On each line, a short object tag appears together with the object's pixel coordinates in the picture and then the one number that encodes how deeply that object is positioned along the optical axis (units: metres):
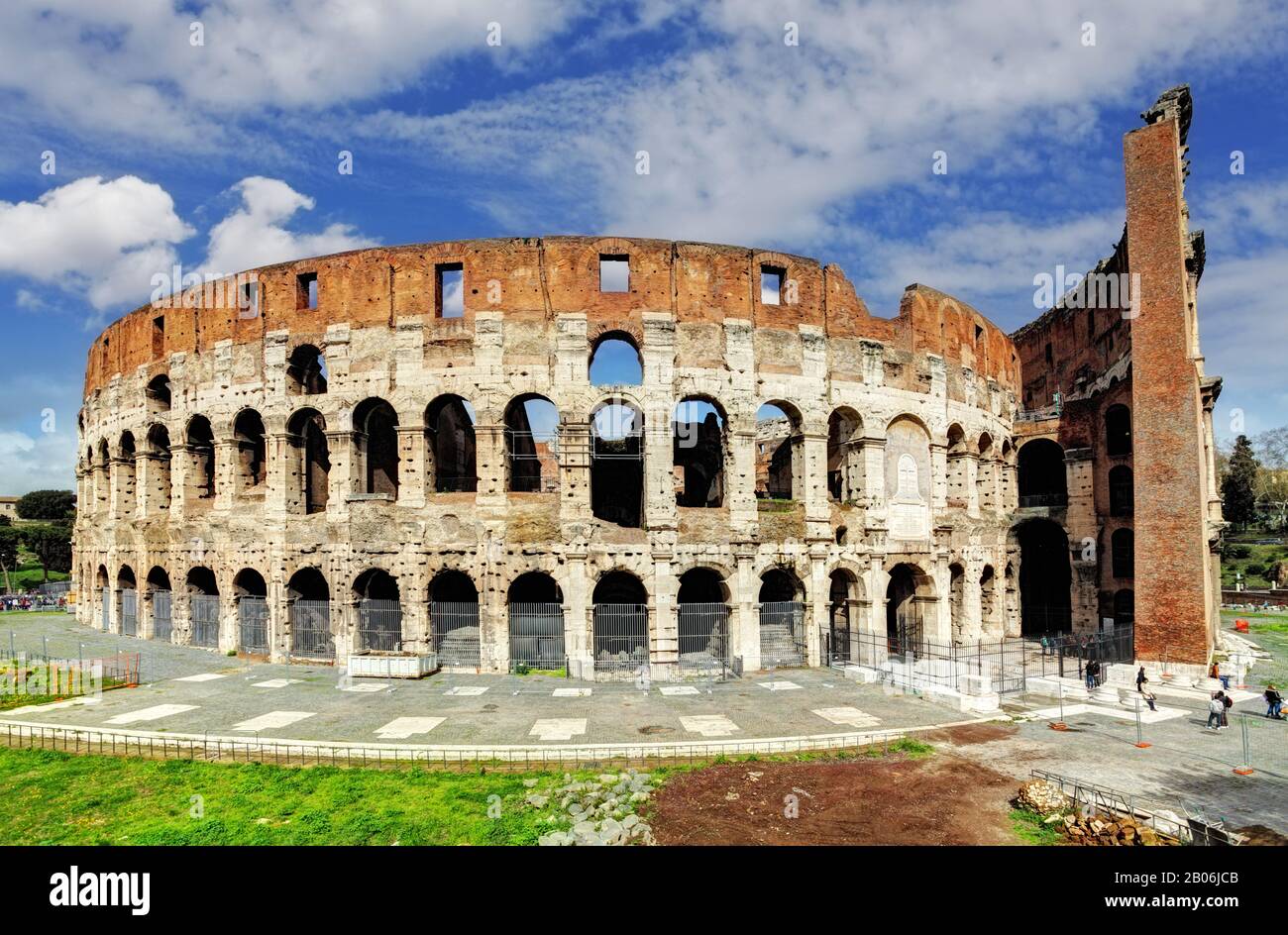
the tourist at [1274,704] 17.09
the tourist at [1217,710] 15.98
